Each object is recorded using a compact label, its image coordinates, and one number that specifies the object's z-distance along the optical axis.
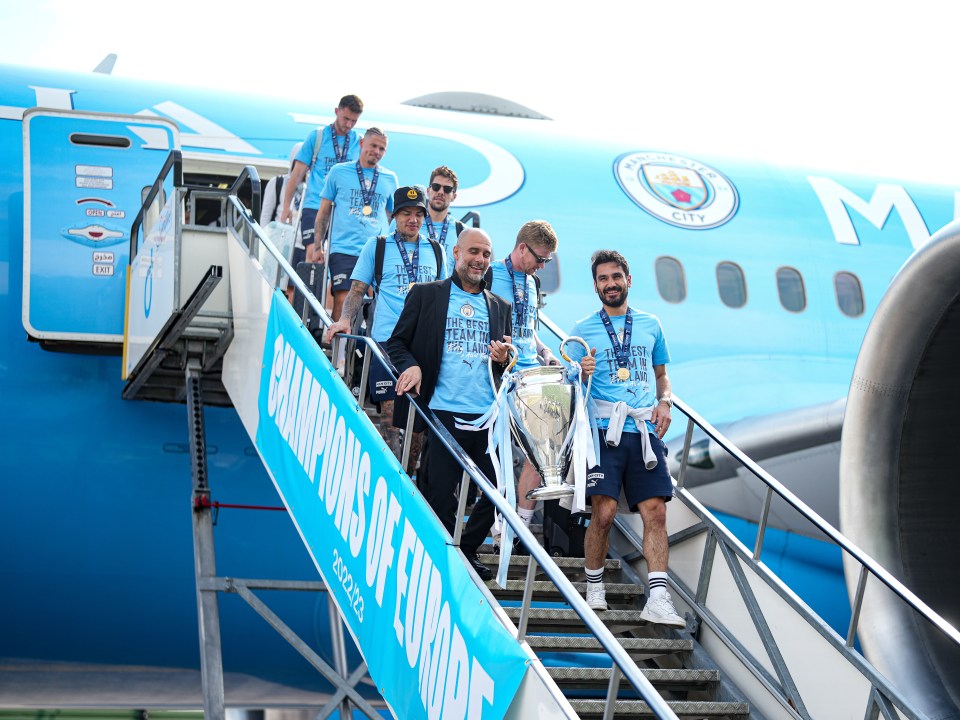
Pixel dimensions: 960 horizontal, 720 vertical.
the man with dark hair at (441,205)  6.13
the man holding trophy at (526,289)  5.22
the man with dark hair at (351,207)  6.38
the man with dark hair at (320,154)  6.94
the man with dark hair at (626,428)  4.99
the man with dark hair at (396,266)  5.50
